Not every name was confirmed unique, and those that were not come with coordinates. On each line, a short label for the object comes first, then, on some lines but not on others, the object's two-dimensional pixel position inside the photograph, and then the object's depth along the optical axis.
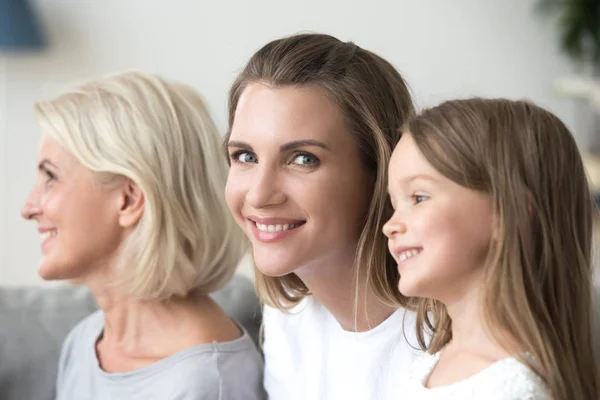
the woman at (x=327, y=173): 1.38
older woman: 1.58
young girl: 1.21
